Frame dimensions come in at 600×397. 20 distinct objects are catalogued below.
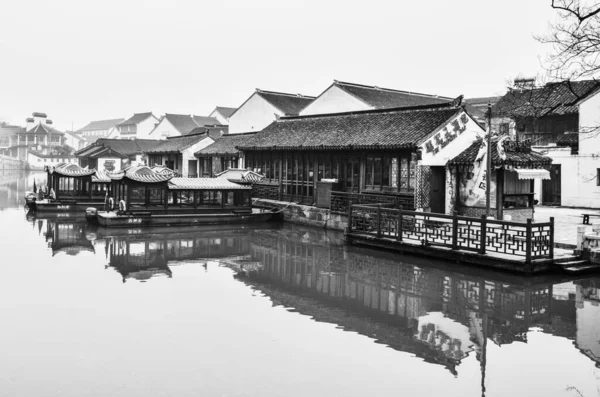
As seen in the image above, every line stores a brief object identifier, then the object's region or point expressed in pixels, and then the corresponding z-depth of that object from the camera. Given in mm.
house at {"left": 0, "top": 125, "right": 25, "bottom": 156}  84312
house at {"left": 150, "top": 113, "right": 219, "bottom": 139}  60031
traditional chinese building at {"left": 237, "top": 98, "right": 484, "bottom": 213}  18938
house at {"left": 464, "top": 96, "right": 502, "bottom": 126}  36828
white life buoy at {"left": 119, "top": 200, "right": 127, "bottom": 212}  21219
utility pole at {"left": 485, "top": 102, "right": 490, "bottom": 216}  15641
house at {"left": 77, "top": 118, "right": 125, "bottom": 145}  101438
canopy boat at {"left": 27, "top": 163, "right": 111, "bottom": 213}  26344
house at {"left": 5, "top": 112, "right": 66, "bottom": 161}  77750
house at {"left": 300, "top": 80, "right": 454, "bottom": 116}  29078
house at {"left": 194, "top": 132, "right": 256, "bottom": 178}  32531
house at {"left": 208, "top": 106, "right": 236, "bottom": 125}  64938
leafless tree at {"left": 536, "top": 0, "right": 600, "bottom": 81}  10062
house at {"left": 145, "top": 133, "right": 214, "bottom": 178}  37375
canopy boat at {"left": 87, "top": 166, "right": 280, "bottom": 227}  21031
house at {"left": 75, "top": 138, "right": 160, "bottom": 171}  44906
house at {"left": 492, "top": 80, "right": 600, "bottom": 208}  24469
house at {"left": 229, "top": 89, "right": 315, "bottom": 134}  34281
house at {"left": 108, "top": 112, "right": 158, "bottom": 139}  74688
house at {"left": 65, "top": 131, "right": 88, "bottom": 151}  90862
